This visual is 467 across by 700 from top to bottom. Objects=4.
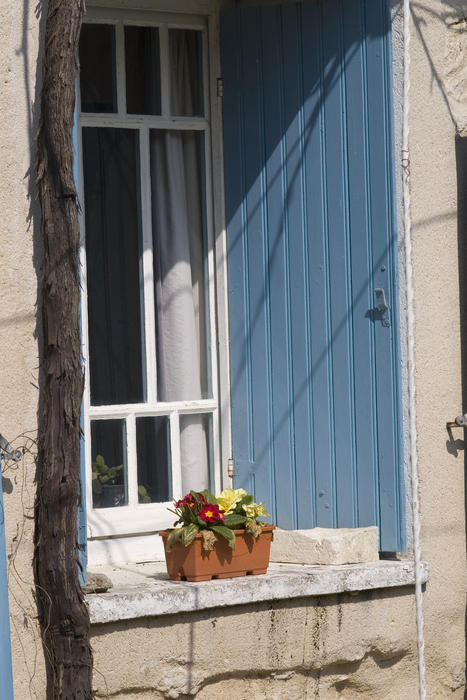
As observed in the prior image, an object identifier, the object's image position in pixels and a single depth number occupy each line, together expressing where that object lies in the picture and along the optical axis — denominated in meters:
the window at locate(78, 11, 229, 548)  10.84
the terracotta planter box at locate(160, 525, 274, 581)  9.60
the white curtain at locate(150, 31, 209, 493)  11.16
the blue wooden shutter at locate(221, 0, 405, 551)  10.33
